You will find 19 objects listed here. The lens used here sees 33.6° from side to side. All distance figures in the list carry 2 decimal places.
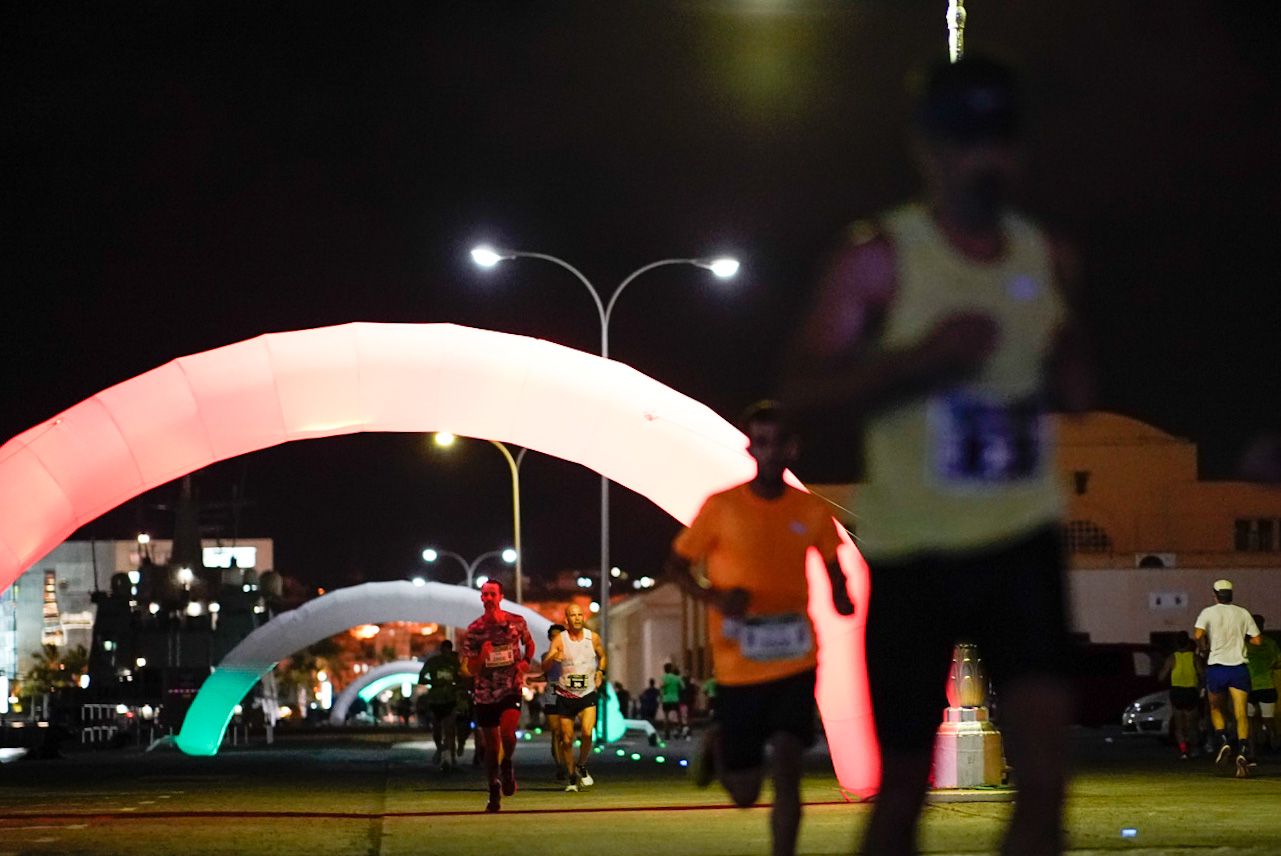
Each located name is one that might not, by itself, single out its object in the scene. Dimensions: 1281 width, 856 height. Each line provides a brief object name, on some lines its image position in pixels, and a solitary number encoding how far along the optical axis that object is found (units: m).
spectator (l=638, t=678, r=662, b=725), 56.22
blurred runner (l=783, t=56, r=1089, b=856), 4.61
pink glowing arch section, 17.42
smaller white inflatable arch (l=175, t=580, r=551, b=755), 37.06
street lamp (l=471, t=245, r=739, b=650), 32.28
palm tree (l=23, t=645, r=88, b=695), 147.62
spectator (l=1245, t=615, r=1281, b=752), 20.97
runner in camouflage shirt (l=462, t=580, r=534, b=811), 16.34
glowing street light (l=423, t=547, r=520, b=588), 83.62
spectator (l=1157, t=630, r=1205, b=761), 24.11
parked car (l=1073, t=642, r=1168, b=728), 46.66
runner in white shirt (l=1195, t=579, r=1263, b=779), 18.05
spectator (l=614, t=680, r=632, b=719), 52.42
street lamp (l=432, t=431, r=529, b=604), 48.58
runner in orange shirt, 7.06
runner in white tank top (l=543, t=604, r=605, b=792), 19.22
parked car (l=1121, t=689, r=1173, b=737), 34.69
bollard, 15.72
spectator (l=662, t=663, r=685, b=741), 40.81
